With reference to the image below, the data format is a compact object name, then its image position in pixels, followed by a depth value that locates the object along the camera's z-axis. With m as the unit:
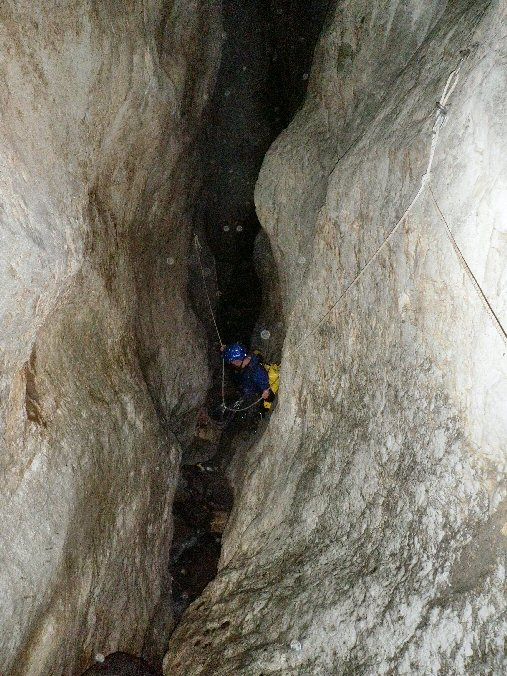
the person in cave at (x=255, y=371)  9.00
